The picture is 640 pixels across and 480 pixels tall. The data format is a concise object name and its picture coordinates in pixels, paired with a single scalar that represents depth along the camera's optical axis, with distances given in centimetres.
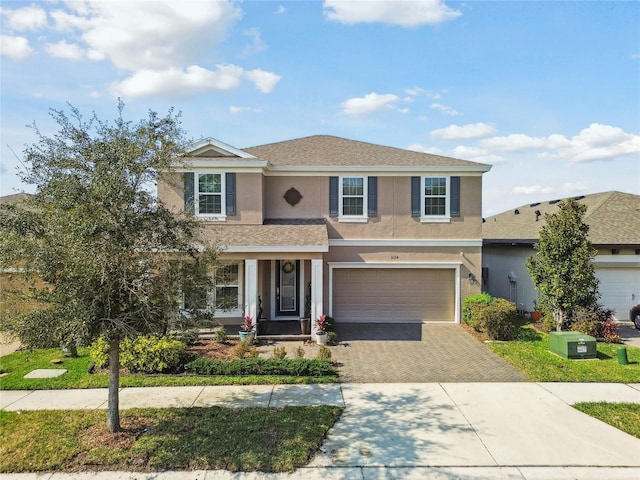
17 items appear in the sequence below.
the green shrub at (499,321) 1355
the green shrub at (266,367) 1000
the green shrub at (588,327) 1317
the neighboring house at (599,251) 1573
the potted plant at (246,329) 1312
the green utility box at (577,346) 1141
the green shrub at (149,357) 1026
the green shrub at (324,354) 1096
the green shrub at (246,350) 1136
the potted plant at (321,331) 1312
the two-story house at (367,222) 1555
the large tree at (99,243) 607
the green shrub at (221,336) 1322
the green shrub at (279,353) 1091
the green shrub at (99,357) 1009
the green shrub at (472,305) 1494
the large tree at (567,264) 1348
